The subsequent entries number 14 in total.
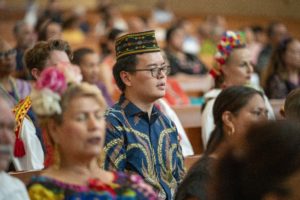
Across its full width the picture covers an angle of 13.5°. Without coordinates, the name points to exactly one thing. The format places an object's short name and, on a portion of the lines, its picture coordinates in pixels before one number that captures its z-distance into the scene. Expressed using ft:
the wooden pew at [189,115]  33.36
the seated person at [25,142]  23.46
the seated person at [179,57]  52.85
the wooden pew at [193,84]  46.14
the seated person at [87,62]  34.15
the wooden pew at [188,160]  24.07
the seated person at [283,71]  38.56
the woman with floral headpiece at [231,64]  31.38
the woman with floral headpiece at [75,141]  15.17
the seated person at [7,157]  15.20
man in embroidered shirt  21.08
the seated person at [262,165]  11.90
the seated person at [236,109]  21.01
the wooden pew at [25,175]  20.19
